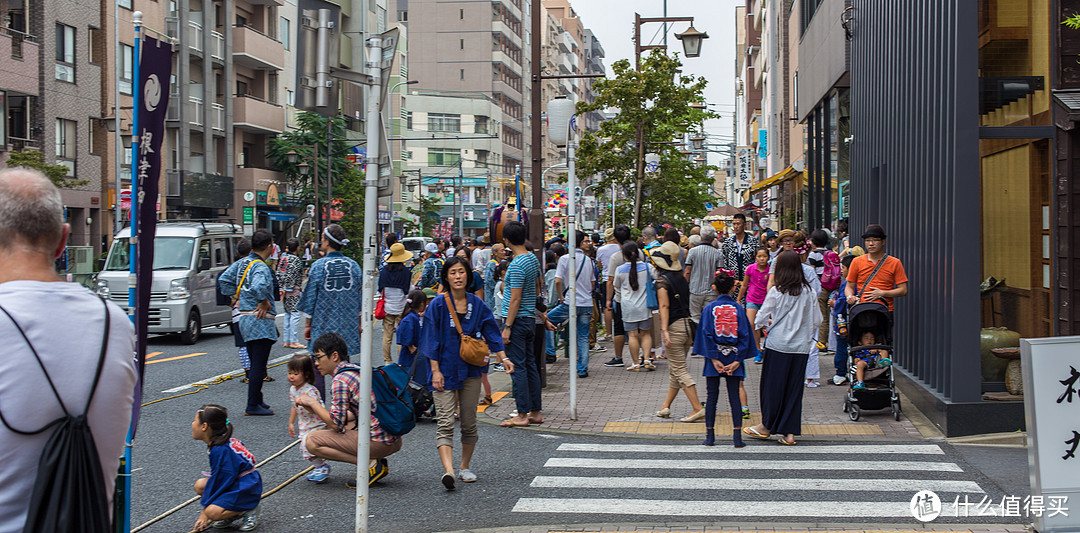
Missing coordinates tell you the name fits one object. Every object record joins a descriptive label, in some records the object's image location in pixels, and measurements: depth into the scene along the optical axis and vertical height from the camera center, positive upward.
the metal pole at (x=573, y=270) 10.34 +0.00
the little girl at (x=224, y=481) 6.27 -1.35
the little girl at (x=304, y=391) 7.30 -0.89
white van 17.58 -0.11
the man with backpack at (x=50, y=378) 2.73 -0.31
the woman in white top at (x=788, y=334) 8.79 -0.57
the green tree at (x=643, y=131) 28.97 +4.15
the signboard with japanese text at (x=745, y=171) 59.25 +6.09
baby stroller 9.95 -1.02
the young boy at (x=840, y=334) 11.70 -0.76
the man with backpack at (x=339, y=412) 7.03 -1.02
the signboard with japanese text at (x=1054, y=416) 5.48 -0.81
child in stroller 9.80 -0.89
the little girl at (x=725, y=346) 8.92 -0.68
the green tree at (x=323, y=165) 44.44 +4.84
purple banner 5.01 +0.59
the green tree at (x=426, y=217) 68.00 +3.86
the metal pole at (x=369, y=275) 5.88 -0.03
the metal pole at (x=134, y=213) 4.88 +0.30
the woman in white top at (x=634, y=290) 13.12 -0.27
